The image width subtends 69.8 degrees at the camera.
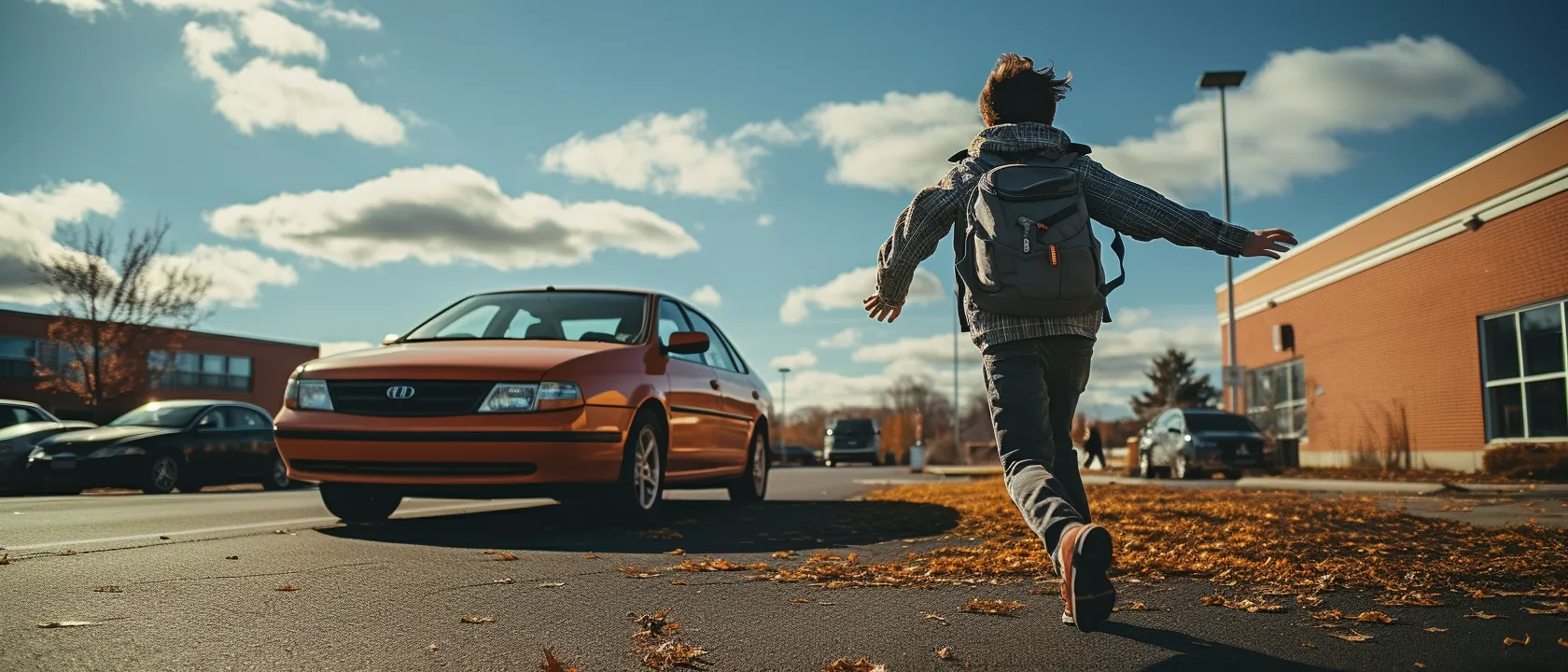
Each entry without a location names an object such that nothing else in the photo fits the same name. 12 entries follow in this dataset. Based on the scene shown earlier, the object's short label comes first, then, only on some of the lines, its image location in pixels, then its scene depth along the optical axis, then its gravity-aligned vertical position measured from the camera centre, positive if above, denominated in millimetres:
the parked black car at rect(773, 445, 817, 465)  71850 -597
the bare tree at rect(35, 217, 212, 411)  33031 +3723
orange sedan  6109 +145
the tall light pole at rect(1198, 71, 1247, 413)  27938 +7557
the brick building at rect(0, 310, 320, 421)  44125 +3578
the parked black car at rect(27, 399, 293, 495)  12945 -83
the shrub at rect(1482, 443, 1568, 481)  15305 -182
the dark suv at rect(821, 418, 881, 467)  44656 +211
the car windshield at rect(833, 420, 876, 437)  44875 +692
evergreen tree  59875 +3294
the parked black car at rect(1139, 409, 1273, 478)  20641 +61
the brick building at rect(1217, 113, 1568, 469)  18000 +2504
